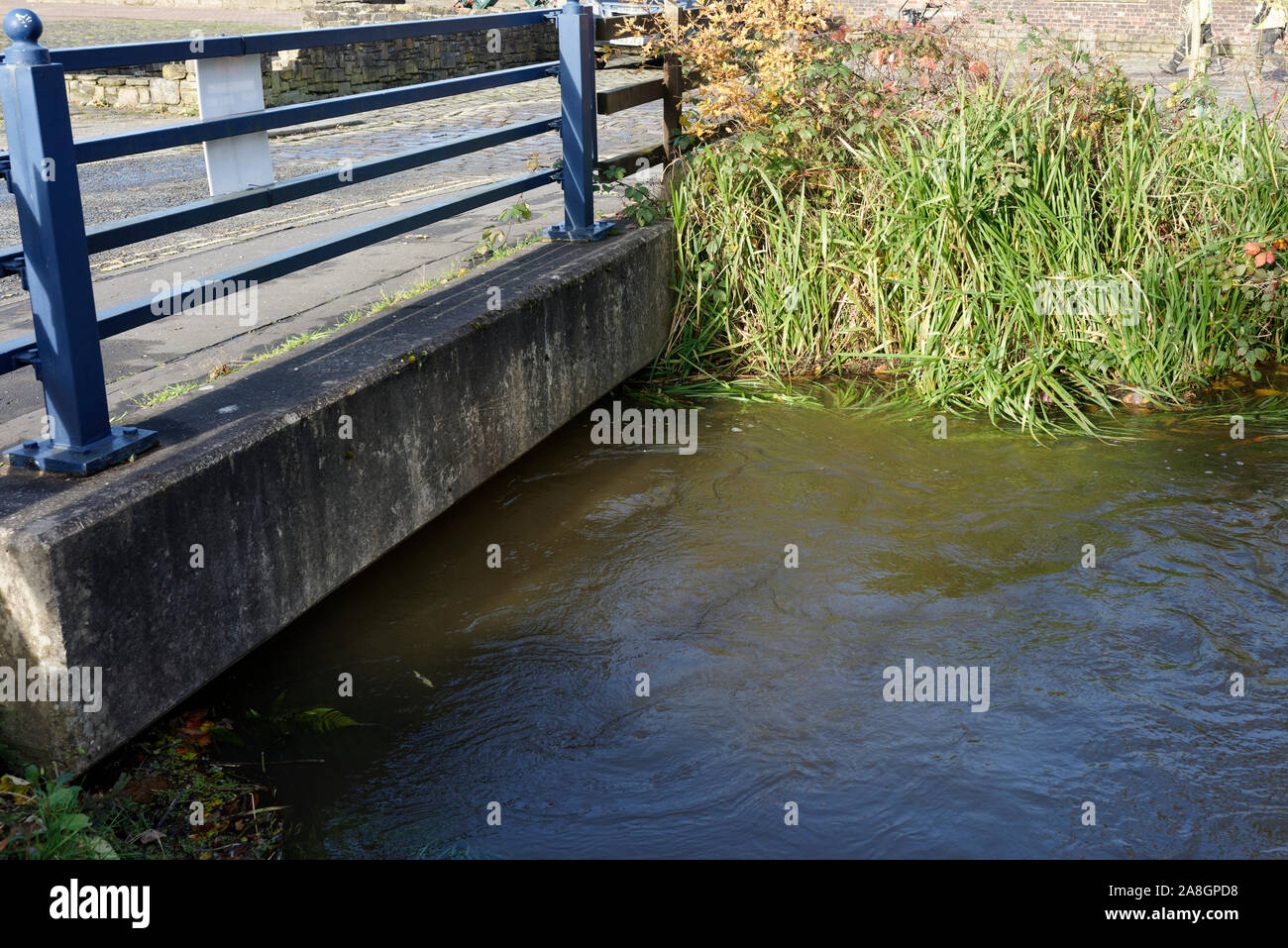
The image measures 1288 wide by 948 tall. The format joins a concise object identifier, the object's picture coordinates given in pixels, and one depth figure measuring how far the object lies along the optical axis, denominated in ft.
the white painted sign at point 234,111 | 12.66
